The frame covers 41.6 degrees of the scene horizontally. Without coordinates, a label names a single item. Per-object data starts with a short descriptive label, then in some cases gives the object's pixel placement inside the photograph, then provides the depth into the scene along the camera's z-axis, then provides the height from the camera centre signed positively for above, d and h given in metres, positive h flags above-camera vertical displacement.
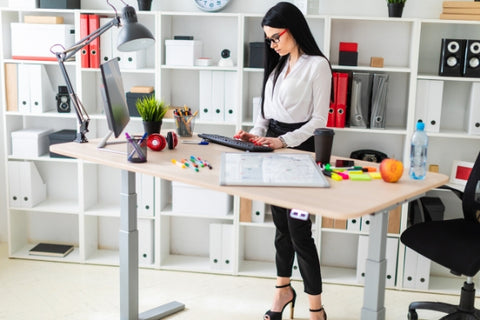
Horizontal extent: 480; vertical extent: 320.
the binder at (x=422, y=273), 4.05 -1.26
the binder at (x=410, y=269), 4.06 -1.23
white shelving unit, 4.09 -0.39
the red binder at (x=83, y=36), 4.14 +0.21
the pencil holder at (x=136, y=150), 2.75 -0.35
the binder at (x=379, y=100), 3.94 -0.15
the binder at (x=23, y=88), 4.26 -0.14
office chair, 2.98 -0.81
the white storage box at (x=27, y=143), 4.33 -0.52
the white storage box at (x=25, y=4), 4.21 +0.42
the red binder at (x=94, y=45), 4.13 +0.16
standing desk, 2.18 -0.43
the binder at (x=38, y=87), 4.24 -0.13
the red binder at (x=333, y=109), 3.95 -0.22
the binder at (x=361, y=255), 4.11 -1.17
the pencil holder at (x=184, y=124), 3.28 -0.28
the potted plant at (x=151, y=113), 3.17 -0.21
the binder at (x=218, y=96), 4.12 -0.16
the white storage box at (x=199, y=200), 4.20 -0.85
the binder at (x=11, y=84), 4.26 -0.12
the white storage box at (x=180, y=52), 4.10 +0.12
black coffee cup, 2.70 -0.30
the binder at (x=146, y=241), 4.32 -1.16
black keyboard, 2.93 -0.34
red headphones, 2.97 -0.33
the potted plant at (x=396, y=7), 3.89 +0.42
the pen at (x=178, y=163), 2.68 -0.39
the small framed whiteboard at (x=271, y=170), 2.40 -0.39
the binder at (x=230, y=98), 4.11 -0.17
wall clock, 4.16 +0.43
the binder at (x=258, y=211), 4.17 -0.91
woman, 3.10 -0.18
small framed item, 4.01 -0.59
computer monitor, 2.81 -0.13
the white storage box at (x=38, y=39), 4.20 +0.19
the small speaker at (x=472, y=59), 3.84 +0.12
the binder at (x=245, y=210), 4.16 -0.90
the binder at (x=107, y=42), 4.16 +0.18
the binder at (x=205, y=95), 4.14 -0.15
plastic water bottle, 2.58 -0.33
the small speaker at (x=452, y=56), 3.86 +0.13
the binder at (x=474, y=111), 3.88 -0.20
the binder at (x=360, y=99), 3.98 -0.15
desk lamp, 2.95 +0.14
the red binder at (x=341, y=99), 3.94 -0.15
